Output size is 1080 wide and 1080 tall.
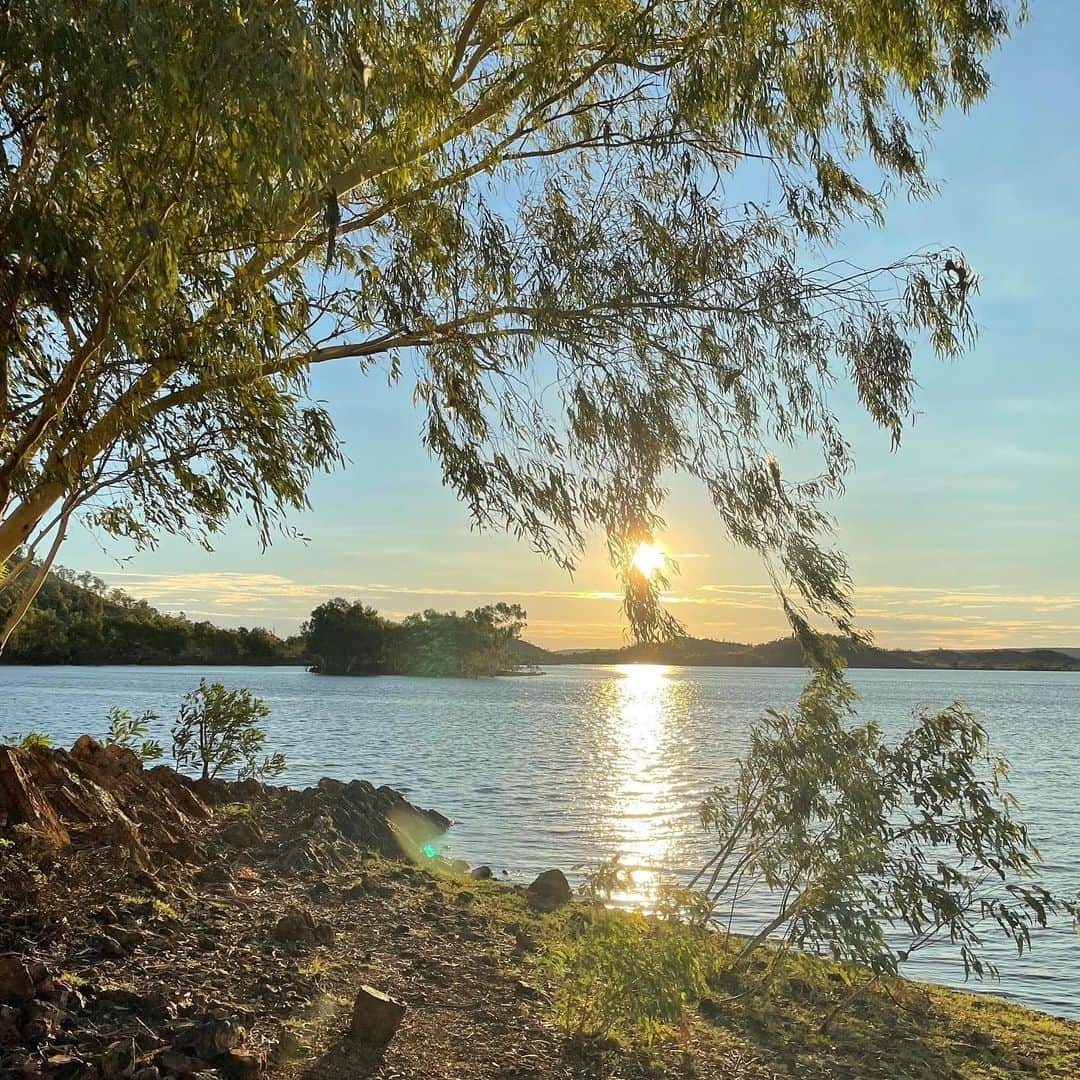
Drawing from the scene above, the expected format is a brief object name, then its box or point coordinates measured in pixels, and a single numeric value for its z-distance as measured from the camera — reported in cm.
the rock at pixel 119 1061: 422
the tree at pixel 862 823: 729
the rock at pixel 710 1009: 720
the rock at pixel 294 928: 674
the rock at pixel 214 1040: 458
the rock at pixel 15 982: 470
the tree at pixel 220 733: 1377
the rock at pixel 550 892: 1051
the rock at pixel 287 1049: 496
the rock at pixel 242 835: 947
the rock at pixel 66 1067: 420
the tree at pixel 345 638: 10462
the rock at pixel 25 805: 695
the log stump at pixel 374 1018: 539
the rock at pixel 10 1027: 439
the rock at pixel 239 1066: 455
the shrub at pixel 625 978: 605
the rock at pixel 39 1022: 442
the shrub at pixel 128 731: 1270
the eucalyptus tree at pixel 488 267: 587
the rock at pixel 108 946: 557
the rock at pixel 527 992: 675
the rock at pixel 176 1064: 436
